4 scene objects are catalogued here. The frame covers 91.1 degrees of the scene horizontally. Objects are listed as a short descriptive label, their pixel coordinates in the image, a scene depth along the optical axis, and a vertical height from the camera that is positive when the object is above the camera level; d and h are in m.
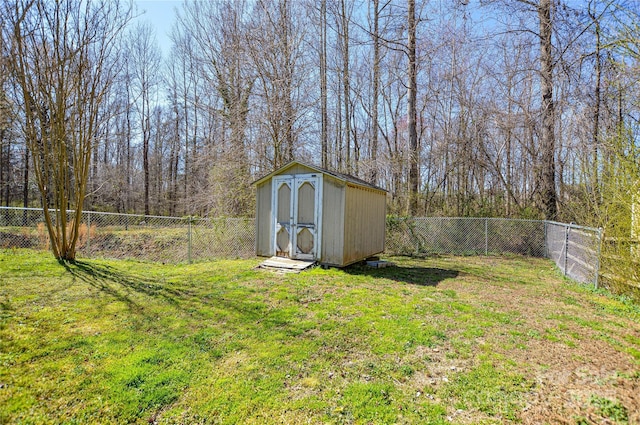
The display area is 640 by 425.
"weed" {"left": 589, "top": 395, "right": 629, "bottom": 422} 2.25 -1.43
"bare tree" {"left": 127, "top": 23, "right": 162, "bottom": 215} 19.52 +9.30
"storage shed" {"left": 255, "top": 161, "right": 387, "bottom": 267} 6.99 -0.04
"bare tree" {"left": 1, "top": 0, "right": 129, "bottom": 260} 6.00 +2.62
